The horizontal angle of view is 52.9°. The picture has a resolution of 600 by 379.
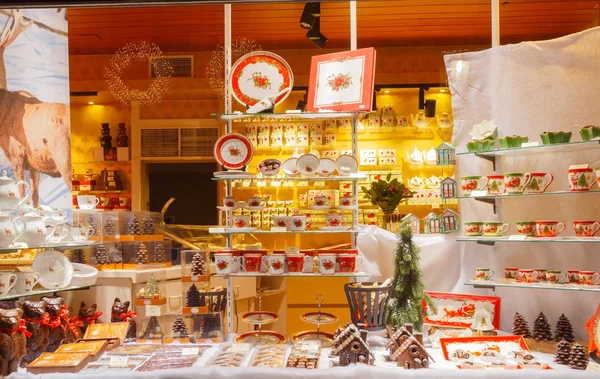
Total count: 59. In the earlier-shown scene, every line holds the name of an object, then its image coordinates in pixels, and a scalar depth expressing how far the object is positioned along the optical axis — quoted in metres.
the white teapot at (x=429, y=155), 6.67
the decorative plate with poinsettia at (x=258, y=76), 3.47
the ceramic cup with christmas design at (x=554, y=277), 3.01
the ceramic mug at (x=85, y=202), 3.64
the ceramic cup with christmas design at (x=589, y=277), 2.88
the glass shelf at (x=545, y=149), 3.03
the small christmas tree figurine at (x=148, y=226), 4.18
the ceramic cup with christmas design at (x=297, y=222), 3.37
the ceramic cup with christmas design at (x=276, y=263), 3.26
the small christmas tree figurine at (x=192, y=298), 3.01
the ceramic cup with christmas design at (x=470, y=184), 3.22
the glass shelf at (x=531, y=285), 2.85
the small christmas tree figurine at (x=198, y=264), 3.12
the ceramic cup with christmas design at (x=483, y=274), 3.21
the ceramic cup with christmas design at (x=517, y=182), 3.06
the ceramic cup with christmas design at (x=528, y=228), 3.06
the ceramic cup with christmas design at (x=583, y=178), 2.90
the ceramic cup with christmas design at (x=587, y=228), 2.90
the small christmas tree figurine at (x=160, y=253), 4.17
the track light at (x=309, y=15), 5.33
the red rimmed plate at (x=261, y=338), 2.92
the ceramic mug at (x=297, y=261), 3.27
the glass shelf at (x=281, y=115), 3.34
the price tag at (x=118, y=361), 2.32
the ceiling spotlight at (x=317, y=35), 5.65
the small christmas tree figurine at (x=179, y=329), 2.85
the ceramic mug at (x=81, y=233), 2.94
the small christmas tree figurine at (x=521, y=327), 3.07
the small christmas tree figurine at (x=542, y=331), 3.00
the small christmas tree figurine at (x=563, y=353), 2.53
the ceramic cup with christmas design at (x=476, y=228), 3.23
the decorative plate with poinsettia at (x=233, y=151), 3.38
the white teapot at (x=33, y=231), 2.50
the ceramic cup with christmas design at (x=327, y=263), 3.25
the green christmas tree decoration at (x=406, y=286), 2.88
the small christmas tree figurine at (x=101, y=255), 4.02
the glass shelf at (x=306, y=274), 3.25
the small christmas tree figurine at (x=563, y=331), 2.97
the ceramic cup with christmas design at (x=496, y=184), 3.14
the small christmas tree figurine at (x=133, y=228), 4.12
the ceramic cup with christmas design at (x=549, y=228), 3.00
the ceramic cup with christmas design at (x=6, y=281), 2.42
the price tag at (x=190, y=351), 2.50
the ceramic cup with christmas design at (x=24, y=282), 2.49
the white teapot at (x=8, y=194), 2.45
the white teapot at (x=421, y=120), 6.72
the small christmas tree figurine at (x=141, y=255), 4.11
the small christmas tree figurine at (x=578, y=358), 2.47
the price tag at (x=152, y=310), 2.97
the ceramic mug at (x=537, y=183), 3.04
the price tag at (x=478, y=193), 3.17
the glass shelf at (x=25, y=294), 2.42
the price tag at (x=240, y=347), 2.50
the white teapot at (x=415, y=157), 6.74
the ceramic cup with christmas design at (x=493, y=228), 3.17
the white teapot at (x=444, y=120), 6.57
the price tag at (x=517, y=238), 3.03
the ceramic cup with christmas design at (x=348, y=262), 3.27
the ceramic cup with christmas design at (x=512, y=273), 3.17
